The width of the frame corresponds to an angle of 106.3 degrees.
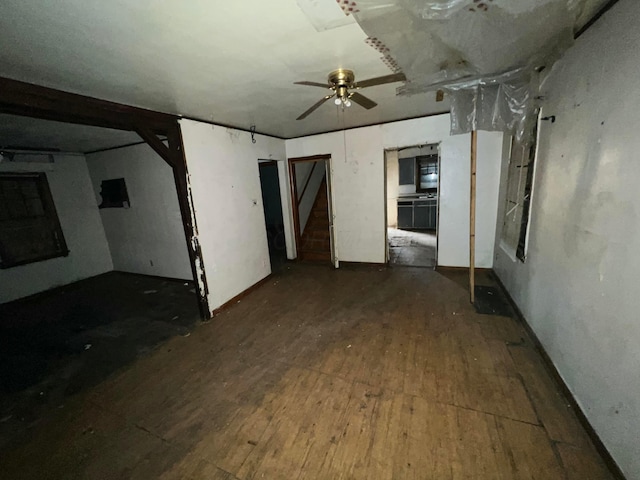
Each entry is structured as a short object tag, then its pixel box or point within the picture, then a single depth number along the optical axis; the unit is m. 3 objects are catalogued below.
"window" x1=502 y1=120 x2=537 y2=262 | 2.34
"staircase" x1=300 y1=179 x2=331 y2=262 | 5.00
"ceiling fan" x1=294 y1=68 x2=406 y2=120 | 1.79
